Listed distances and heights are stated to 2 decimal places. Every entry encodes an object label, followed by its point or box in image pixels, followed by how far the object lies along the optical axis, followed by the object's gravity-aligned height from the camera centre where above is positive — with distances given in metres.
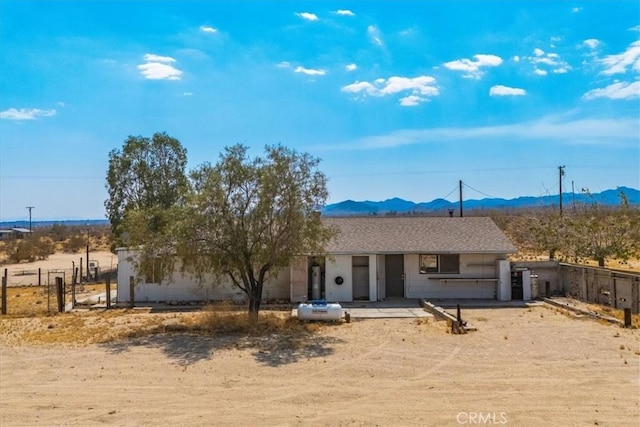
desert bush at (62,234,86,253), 58.69 -0.41
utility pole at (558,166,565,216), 41.78 +4.96
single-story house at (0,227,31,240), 73.80 +0.96
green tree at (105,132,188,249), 32.34 +3.85
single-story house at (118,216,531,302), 21.92 -1.61
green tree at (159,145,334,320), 15.88 +0.72
